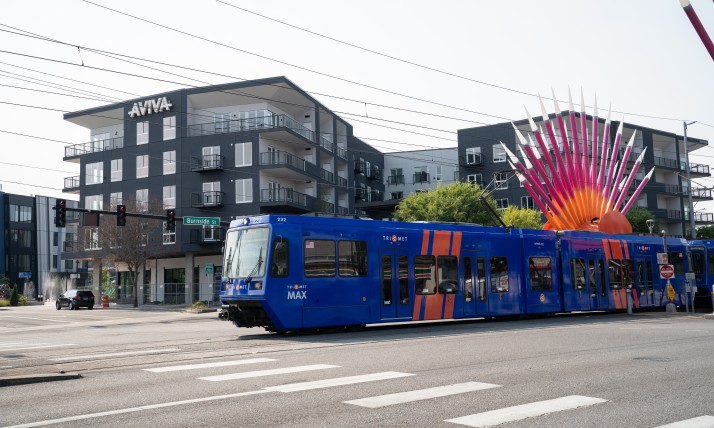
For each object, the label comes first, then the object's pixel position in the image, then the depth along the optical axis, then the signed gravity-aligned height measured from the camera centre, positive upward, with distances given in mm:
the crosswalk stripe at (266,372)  9328 -1511
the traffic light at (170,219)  33625 +2783
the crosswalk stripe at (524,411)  6375 -1543
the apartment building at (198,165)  51969 +8918
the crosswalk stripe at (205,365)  10474 -1533
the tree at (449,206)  51938 +4711
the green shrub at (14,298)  58969 -1810
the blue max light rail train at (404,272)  17000 -195
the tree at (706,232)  75969 +2906
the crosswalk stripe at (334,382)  8312 -1510
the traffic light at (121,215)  31969 +2942
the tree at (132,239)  50938 +2846
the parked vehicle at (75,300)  49344 -1752
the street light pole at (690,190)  48531 +5001
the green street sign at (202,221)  35562 +2838
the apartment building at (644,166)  68438 +10455
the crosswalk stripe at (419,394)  7320 -1522
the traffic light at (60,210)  30031 +3092
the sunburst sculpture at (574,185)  43344 +5246
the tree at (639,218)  64688 +4043
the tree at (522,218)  56562 +3945
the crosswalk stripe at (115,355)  12929 -1616
